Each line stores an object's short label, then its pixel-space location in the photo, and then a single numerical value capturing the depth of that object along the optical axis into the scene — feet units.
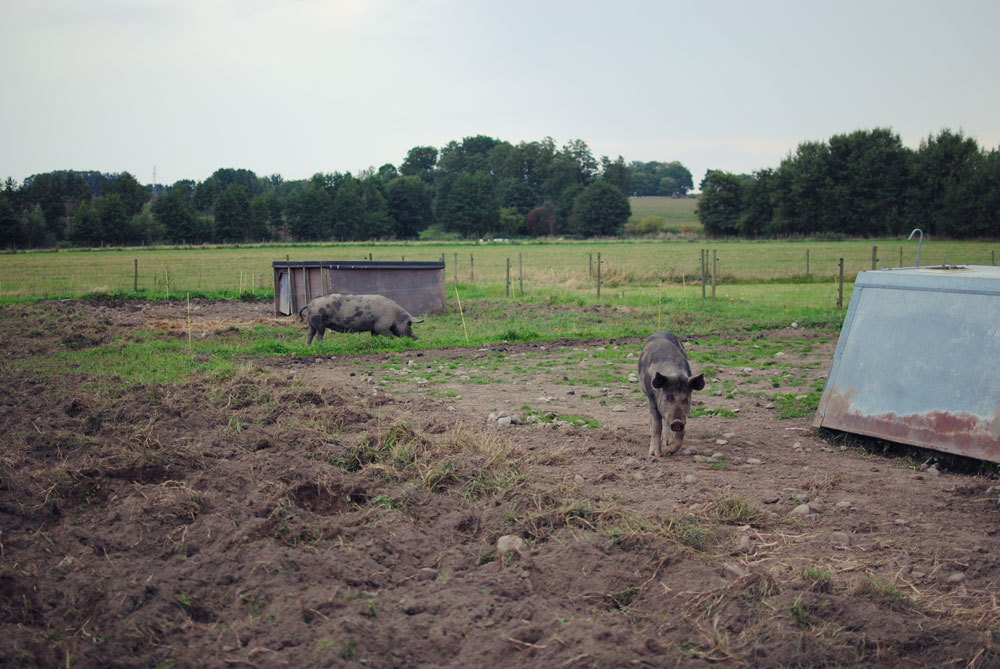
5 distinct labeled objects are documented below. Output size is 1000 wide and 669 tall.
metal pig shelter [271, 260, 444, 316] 64.03
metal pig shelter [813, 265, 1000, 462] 22.86
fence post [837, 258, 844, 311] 68.30
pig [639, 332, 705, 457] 23.94
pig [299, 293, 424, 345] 52.29
